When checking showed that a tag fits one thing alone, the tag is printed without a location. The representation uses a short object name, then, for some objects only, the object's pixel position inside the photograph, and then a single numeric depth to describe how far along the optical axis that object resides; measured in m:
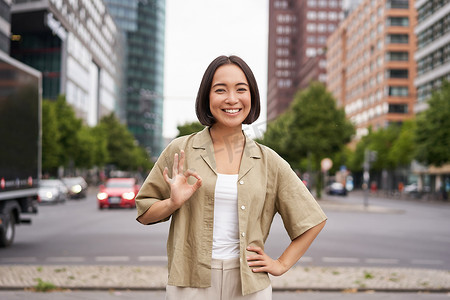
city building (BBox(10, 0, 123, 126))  61.03
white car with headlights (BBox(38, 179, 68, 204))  33.72
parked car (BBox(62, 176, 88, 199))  41.88
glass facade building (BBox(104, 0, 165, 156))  144.62
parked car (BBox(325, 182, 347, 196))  60.99
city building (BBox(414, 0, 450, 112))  60.66
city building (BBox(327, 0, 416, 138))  86.25
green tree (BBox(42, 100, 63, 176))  49.91
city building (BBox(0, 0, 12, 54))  50.88
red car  27.19
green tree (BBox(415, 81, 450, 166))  46.34
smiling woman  2.63
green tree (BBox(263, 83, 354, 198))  41.81
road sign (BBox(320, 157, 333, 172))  35.69
